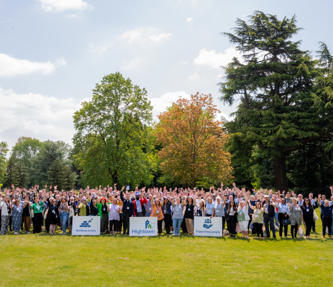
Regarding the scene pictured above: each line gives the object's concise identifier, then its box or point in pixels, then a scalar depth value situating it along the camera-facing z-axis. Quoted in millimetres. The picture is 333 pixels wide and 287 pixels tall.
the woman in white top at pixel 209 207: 16048
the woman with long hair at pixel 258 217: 15227
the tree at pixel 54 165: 55125
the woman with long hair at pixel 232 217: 15416
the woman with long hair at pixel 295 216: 15281
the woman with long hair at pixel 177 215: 15641
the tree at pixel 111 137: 33625
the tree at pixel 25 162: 65062
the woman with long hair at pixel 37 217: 16750
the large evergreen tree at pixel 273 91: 29875
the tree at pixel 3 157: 61062
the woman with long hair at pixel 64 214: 16141
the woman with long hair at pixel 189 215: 16125
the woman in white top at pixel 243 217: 14984
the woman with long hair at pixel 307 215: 15656
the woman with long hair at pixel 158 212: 16328
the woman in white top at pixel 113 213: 15719
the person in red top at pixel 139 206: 16234
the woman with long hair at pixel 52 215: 16172
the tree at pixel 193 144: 29200
